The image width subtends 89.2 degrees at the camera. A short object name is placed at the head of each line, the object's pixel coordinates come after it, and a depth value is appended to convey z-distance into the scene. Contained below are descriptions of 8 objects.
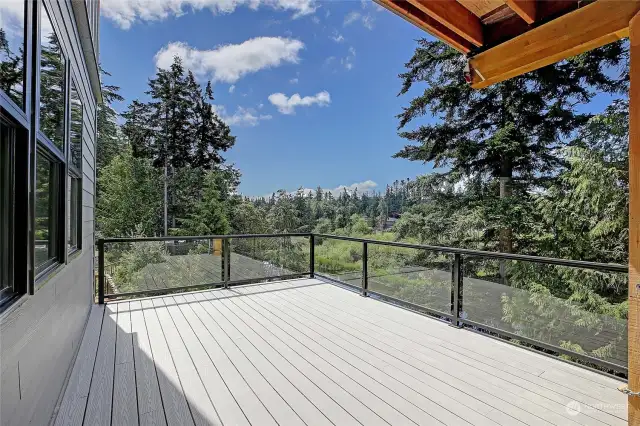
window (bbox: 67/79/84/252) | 3.05
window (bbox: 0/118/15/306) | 1.35
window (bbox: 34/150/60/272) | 1.96
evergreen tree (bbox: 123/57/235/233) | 17.33
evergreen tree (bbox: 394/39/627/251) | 8.35
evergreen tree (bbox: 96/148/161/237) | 17.16
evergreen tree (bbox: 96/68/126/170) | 17.16
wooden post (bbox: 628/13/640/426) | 1.70
